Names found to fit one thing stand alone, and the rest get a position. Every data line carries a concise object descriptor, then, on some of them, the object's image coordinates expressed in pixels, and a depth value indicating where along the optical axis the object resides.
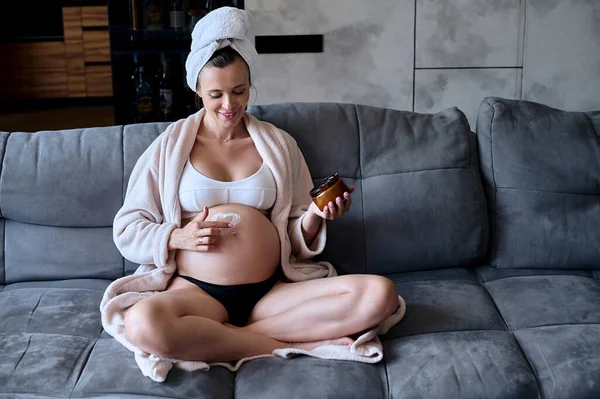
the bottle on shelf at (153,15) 3.56
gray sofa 2.04
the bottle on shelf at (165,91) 3.66
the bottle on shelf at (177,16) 3.58
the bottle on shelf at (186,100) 3.73
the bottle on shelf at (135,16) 3.50
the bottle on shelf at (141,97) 3.62
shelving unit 3.47
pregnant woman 1.83
